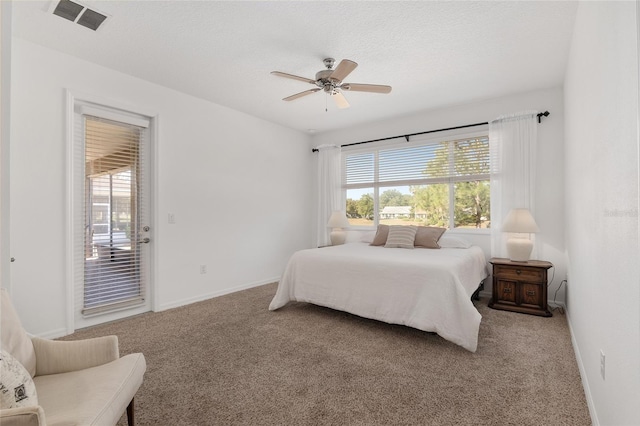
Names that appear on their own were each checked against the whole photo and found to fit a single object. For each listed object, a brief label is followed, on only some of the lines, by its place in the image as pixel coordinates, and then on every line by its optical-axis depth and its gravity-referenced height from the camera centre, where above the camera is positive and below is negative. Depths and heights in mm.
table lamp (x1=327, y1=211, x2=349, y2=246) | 5031 -169
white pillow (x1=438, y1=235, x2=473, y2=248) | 3916 -359
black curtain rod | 3695 +1223
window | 4289 +482
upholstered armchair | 982 -702
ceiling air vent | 2211 +1514
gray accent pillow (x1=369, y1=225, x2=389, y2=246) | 4309 -303
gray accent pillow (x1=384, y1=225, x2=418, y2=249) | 4023 -296
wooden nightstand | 3295 -800
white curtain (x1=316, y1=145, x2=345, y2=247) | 5496 +497
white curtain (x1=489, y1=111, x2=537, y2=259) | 3754 +592
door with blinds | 3049 +4
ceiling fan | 2681 +1222
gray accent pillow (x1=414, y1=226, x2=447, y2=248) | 3962 -284
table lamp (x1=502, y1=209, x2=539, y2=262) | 3443 -175
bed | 2514 -678
